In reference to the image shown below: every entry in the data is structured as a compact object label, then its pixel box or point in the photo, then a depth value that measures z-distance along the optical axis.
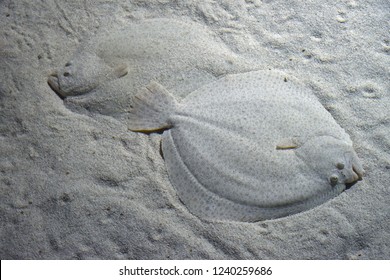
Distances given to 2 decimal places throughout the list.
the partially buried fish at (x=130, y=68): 2.85
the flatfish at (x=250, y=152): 2.45
